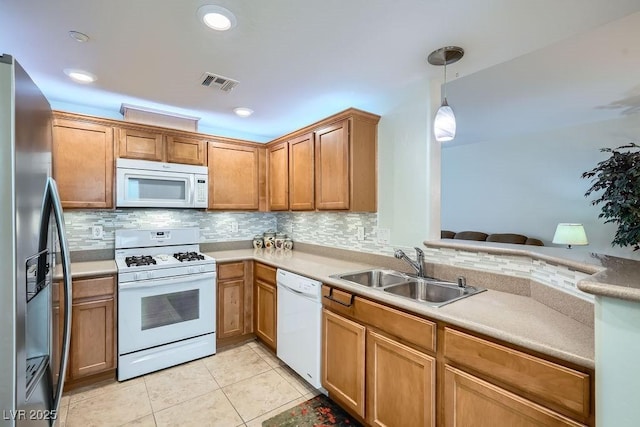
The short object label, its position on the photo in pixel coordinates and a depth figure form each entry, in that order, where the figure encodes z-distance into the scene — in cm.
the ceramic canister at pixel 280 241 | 363
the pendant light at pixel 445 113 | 179
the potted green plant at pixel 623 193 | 284
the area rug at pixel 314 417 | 191
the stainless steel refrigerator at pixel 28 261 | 81
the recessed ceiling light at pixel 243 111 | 290
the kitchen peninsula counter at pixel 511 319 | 105
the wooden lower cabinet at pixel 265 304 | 270
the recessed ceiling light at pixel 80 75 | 208
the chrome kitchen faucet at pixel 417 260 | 213
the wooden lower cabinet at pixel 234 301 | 288
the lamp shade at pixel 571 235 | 346
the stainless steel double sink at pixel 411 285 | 190
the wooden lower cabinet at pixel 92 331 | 221
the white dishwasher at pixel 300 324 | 217
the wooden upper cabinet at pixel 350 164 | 242
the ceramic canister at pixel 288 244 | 362
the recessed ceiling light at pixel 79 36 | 163
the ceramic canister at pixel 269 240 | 369
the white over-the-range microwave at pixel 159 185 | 262
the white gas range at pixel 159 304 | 238
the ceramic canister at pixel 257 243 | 368
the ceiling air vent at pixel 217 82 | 219
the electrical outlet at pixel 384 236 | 250
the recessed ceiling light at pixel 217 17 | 143
